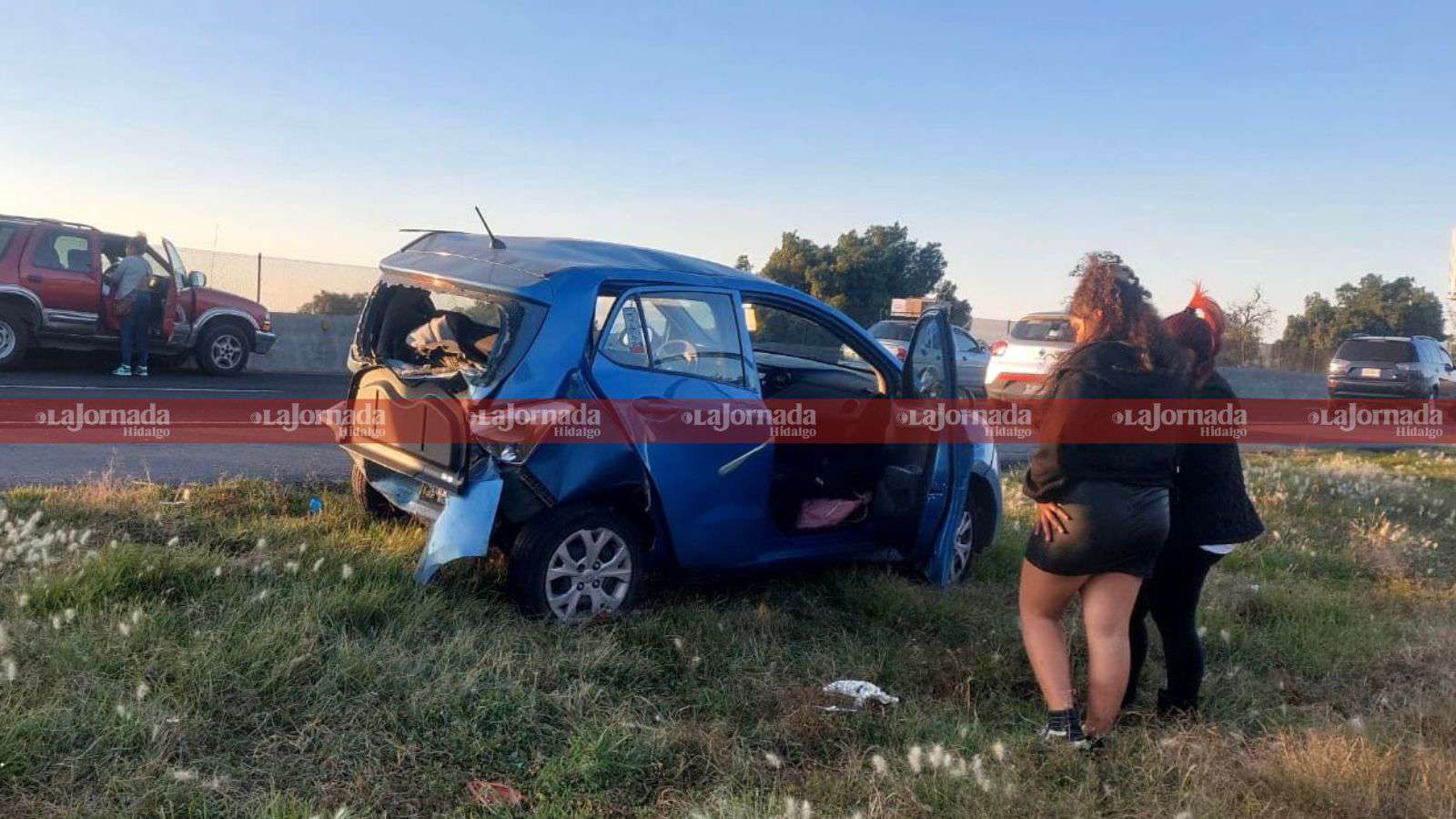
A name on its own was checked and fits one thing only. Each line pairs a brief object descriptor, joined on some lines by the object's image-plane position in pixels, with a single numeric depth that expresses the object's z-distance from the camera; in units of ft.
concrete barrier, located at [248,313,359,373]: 58.08
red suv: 40.01
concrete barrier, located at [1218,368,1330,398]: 86.12
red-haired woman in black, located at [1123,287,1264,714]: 12.16
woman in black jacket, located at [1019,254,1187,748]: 11.19
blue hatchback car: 14.20
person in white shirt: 40.40
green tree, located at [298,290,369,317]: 62.08
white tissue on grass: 12.78
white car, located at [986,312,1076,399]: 48.98
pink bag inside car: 17.34
